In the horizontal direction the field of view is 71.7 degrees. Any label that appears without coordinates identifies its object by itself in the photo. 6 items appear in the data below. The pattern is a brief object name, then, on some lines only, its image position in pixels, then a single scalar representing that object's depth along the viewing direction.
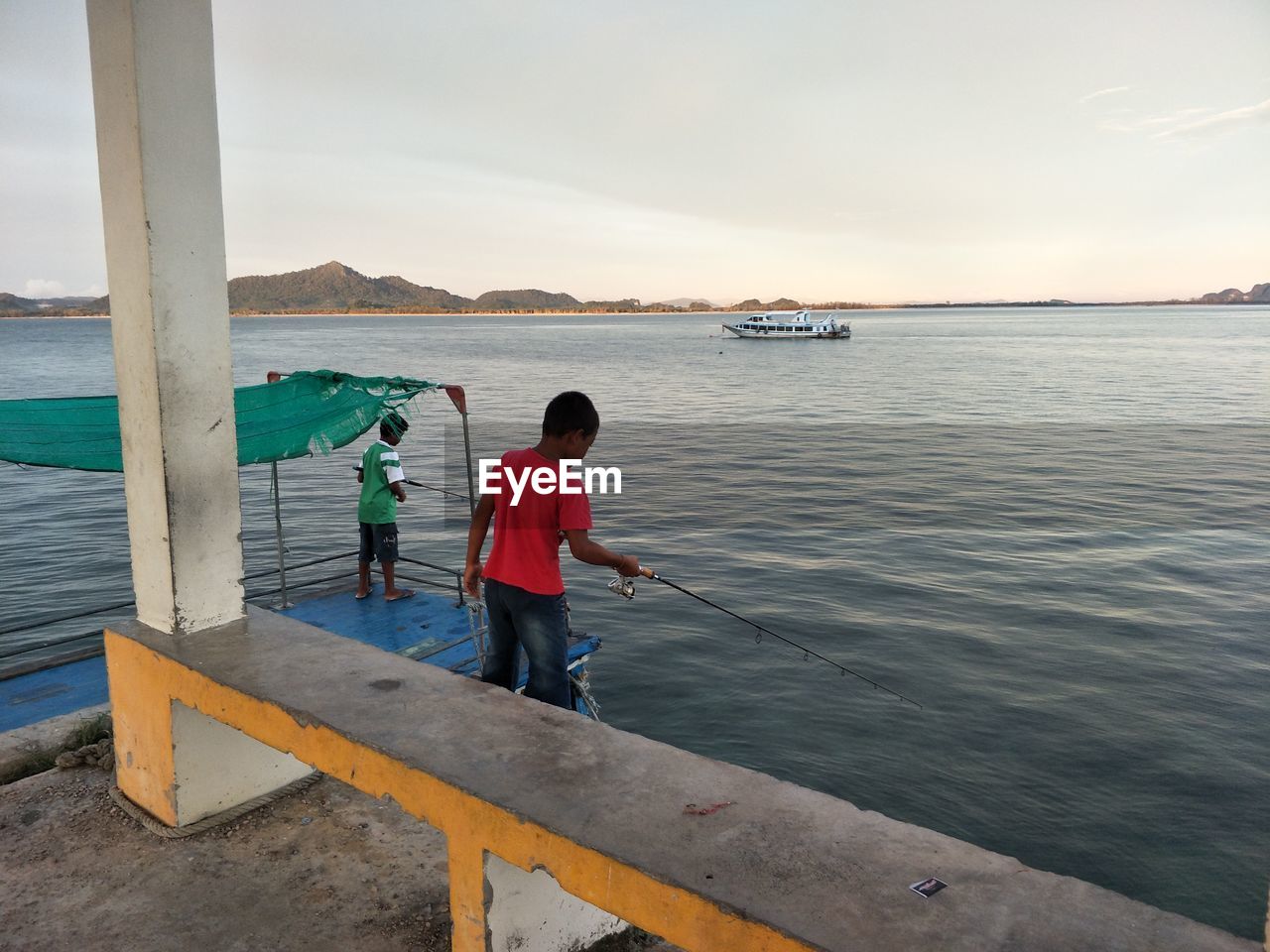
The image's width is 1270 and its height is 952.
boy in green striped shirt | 8.45
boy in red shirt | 3.84
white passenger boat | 102.56
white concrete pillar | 3.72
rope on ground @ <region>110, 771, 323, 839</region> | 4.14
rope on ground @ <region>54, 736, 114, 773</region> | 4.79
